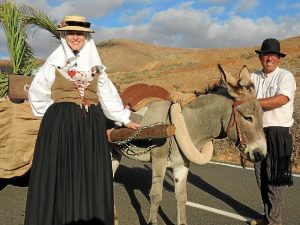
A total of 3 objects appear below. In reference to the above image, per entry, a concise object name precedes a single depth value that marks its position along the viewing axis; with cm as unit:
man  537
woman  408
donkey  513
